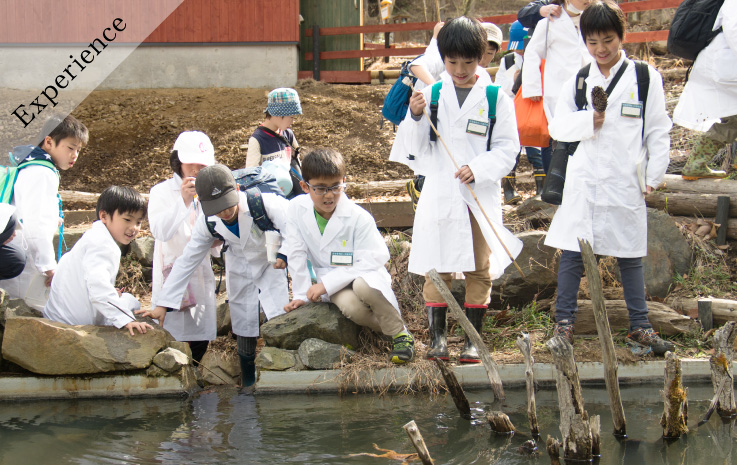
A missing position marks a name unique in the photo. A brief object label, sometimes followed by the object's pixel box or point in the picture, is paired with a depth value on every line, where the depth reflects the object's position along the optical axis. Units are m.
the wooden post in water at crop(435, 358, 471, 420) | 3.67
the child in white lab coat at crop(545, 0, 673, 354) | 4.31
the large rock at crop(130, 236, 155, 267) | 6.52
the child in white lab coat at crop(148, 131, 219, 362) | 4.84
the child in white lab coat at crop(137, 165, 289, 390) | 4.47
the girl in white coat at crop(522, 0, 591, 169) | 5.54
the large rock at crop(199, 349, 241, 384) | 4.91
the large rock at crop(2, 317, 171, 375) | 4.35
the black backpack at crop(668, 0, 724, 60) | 5.18
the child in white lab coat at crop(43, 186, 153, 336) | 4.42
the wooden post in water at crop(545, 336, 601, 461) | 3.20
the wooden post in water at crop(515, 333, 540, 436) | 3.49
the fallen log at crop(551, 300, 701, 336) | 4.79
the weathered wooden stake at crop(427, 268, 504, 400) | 3.73
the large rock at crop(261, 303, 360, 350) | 4.54
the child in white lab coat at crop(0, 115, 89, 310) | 4.60
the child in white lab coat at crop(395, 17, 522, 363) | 4.35
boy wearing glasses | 4.43
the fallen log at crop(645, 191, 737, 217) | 5.85
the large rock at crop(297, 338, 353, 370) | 4.49
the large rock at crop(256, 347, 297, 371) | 4.51
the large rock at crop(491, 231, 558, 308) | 5.35
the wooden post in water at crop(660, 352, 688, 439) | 3.34
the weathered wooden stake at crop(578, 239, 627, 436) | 3.27
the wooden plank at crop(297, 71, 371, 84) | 12.51
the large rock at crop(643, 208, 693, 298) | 5.38
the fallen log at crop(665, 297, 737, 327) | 4.74
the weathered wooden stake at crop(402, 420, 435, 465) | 2.88
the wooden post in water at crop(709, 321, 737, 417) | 3.63
